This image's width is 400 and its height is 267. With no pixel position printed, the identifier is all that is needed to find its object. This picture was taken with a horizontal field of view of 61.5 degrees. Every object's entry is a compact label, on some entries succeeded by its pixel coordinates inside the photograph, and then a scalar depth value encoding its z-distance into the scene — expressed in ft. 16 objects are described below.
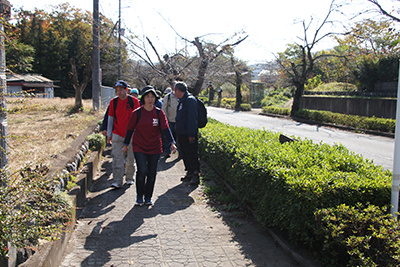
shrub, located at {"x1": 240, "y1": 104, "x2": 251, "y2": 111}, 133.39
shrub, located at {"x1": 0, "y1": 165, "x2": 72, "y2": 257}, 8.20
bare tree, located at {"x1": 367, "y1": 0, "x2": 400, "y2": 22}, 53.52
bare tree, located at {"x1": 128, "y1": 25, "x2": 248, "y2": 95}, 44.65
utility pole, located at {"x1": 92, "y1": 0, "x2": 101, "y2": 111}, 53.98
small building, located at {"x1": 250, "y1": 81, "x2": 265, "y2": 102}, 180.86
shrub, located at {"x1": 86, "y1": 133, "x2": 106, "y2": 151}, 28.10
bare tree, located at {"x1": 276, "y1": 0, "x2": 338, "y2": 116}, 81.71
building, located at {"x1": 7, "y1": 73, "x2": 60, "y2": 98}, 106.83
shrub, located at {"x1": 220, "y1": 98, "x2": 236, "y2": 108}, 158.07
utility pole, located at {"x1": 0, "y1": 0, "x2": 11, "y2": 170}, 9.04
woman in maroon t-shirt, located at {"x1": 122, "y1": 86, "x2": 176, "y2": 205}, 18.13
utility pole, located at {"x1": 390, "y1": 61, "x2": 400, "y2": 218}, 11.80
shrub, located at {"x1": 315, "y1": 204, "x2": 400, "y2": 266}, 9.85
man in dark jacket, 22.61
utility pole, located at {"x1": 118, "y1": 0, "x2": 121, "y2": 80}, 52.44
